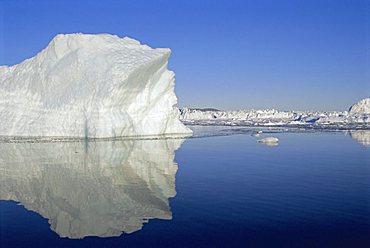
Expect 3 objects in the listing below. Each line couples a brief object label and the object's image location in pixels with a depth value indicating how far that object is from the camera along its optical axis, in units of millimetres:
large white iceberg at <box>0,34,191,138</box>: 25859
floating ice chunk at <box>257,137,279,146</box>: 22353
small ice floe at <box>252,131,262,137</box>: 31047
